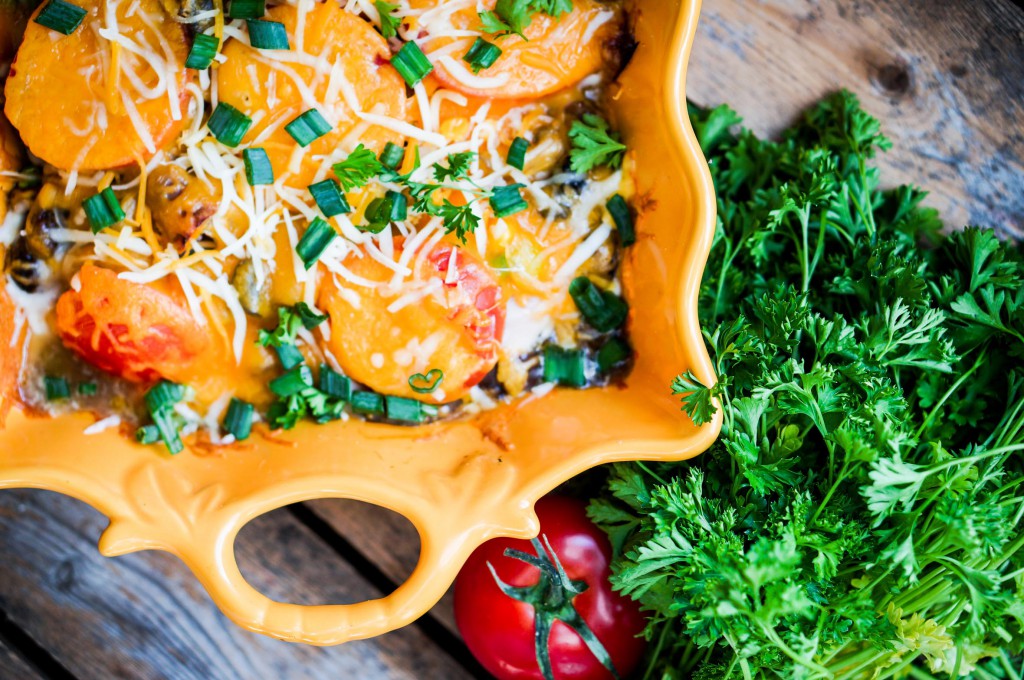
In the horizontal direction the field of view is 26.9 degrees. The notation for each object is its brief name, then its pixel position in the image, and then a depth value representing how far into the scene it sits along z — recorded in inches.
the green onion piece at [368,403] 27.4
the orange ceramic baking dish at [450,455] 26.1
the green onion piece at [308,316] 27.0
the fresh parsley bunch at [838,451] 25.7
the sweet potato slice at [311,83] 26.6
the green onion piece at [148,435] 27.0
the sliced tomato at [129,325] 26.6
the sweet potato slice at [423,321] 26.8
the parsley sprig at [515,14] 26.6
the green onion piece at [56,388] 27.2
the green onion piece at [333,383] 27.3
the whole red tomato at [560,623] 28.0
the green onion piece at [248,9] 26.7
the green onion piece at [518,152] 27.2
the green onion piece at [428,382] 27.1
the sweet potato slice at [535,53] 26.9
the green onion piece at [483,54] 26.8
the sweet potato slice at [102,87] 26.5
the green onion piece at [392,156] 26.9
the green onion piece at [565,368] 27.5
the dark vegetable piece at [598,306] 27.5
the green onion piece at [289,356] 27.2
